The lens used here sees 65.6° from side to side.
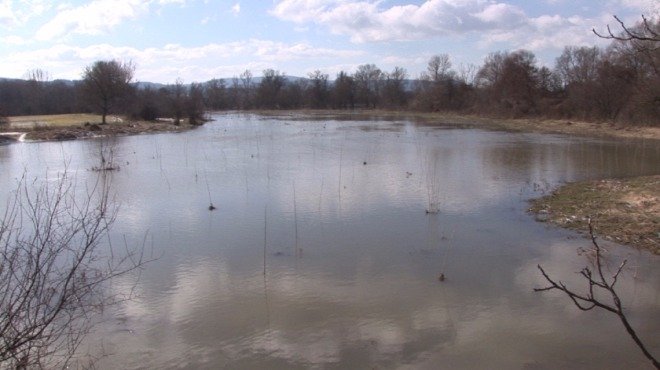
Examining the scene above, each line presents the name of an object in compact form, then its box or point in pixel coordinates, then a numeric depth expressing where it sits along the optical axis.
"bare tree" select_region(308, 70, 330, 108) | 97.88
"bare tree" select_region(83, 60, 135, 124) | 41.12
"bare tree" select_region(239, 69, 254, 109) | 103.81
